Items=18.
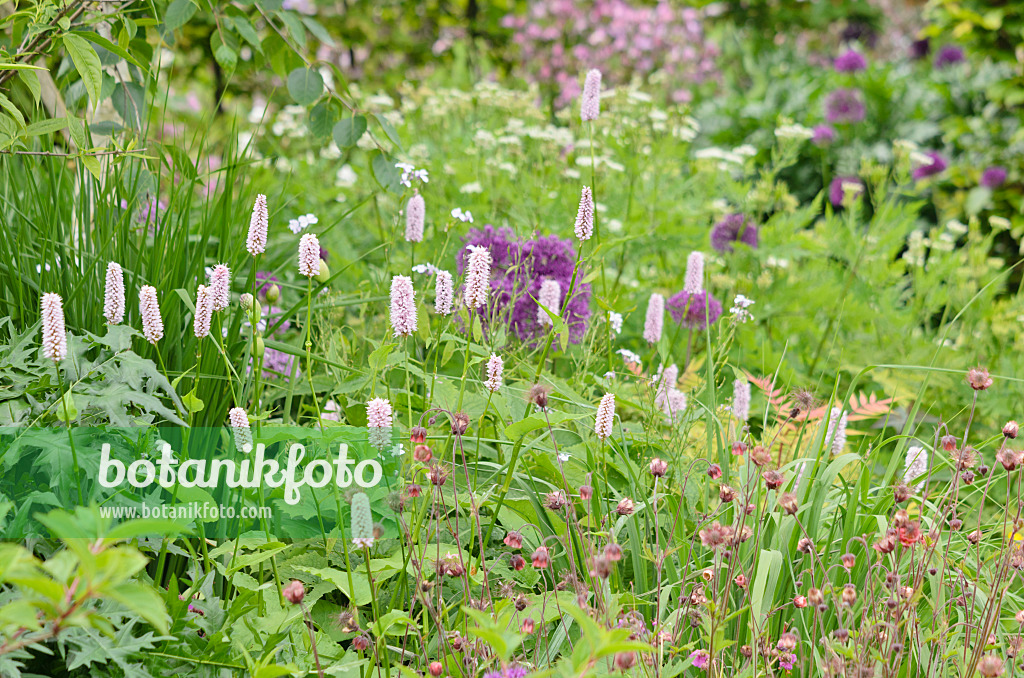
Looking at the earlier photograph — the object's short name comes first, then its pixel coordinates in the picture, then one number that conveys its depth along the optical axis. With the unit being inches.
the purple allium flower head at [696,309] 146.7
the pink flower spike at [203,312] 125.0
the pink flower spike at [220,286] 127.3
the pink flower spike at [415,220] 136.2
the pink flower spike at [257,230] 124.9
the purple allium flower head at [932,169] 289.3
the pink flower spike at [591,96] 132.9
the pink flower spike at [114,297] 125.1
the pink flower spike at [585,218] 128.2
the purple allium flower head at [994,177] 266.2
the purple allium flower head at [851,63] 342.1
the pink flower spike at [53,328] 119.6
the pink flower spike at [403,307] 125.6
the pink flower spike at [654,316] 137.7
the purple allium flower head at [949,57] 336.3
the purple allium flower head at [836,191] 263.5
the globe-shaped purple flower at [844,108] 319.4
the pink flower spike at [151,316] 124.5
